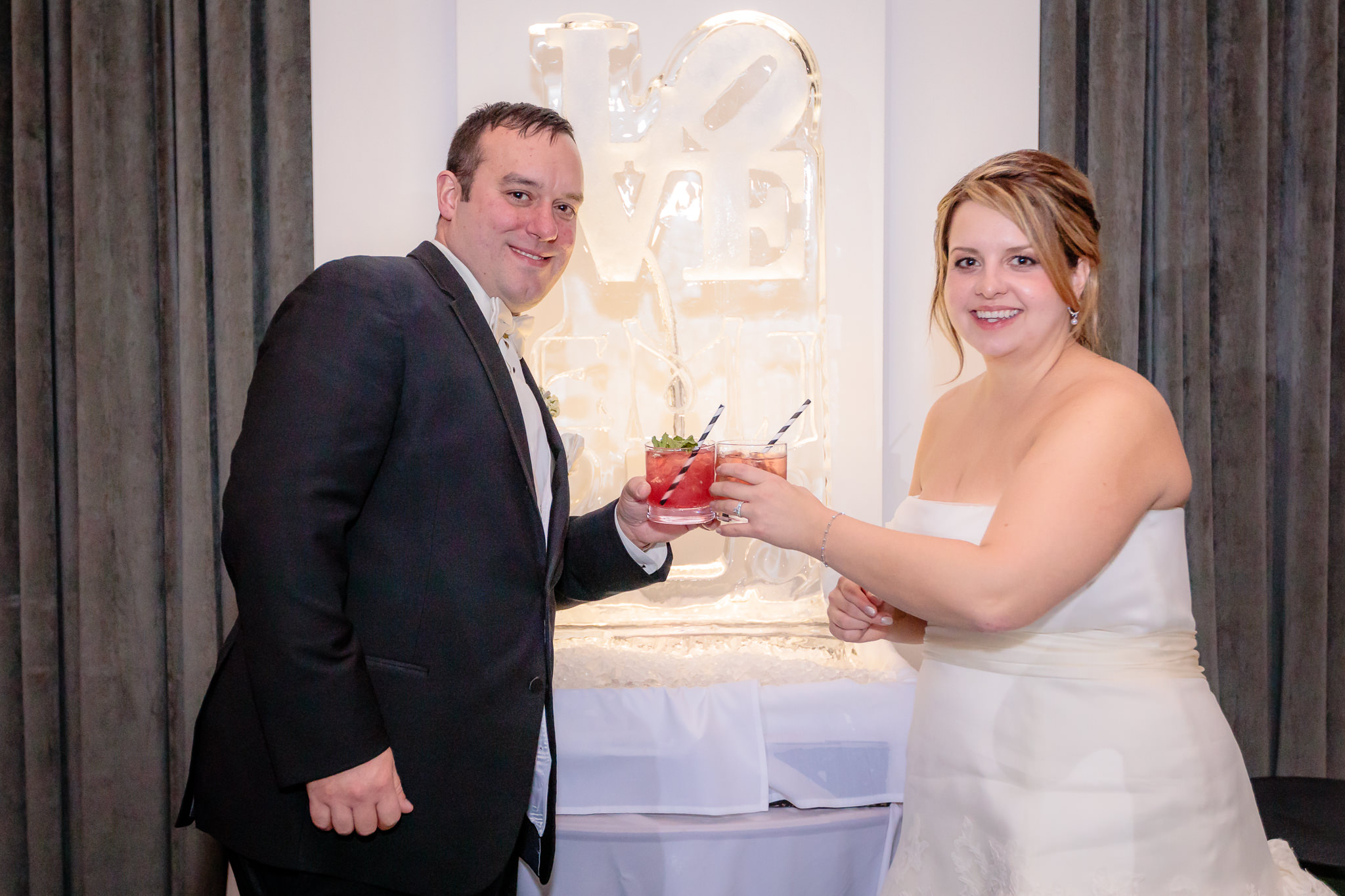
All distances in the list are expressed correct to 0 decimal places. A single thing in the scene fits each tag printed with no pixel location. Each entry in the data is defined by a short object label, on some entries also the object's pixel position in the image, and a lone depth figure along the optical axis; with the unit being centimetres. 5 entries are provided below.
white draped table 203
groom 132
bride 139
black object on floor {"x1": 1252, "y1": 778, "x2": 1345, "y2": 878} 187
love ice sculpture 244
